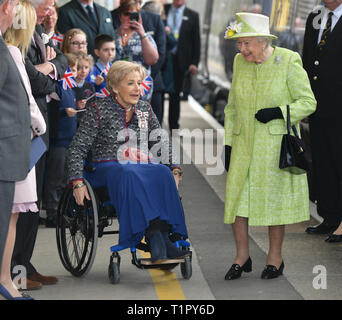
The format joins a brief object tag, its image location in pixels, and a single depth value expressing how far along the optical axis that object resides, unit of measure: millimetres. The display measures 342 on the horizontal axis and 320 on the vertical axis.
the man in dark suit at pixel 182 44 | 13602
